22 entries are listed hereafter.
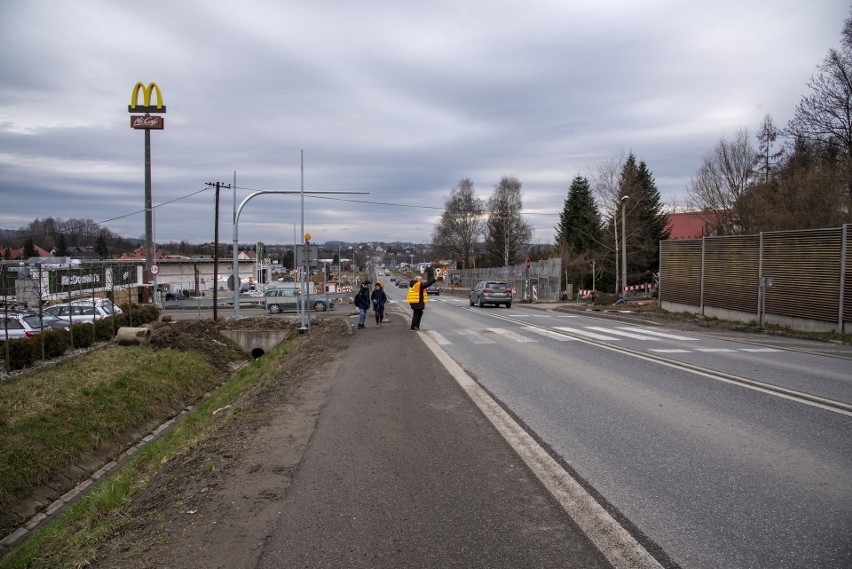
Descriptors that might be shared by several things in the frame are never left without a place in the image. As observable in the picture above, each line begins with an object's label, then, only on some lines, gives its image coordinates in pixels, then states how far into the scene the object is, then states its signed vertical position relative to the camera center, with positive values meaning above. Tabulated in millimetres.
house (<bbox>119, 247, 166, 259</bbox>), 96331 +2623
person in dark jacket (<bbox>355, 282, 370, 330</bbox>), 20062 -1145
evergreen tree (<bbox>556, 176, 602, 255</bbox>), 58156 +5056
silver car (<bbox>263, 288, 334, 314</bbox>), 42125 -2290
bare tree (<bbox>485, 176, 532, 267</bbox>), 76312 +6222
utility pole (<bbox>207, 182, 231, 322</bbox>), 30928 +1697
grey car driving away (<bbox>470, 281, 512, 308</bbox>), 35438 -1468
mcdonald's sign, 34375 +9892
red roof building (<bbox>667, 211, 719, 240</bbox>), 64750 +4949
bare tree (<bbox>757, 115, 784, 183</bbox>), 39375 +8174
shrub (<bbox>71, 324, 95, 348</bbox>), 19750 -2224
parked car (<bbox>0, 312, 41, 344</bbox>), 18688 -1865
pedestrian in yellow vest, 18656 -915
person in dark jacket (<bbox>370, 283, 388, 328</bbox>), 20562 -1147
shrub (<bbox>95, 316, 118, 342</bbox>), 22062 -2270
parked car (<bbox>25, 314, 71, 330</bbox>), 19984 -1865
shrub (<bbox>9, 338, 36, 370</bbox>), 15789 -2273
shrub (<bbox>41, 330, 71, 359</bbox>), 17547 -2235
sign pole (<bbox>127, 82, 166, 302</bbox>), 33125 +8607
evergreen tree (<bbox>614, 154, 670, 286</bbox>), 43688 +3978
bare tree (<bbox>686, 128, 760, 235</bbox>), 38562 +6042
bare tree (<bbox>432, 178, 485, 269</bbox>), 85125 +7033
